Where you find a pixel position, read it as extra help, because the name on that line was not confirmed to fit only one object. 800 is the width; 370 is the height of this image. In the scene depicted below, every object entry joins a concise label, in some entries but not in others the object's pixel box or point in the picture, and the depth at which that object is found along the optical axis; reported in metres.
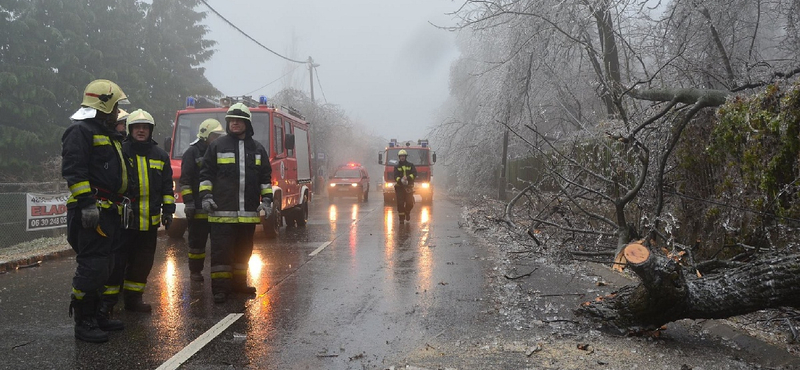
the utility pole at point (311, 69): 42.09
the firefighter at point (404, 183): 14.31
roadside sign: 11.59
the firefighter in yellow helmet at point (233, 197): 6.15
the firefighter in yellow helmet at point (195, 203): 6.85
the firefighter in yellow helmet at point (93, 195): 4.66
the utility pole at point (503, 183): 26.80
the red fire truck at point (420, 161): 24.19
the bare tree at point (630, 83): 6.94
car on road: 27.09
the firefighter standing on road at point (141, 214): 5.41
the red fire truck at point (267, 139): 11.50
